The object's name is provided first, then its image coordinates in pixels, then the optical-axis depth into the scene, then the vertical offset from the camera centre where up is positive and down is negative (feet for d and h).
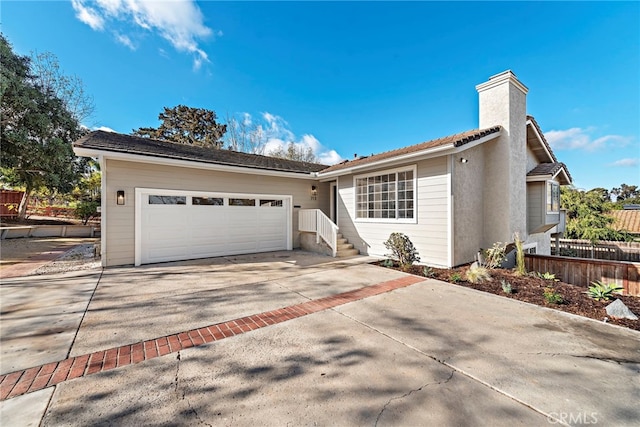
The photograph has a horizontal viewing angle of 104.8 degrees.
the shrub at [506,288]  16.67 -4.86
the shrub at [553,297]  14.76 -4.93
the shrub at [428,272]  20.69 -4.80
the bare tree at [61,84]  44.11 +25.43
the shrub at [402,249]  23.79 -3.25
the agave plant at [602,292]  15.33 -4.78
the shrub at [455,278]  19.24 -4.86
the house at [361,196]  23.71 +2.28
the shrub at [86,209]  51.13 +1.48
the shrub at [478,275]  18.98 -4.60
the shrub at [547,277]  19.42 -4.83
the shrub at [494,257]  22.44 -3.80
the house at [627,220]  58.34 -0.86
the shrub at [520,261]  20.65 -3.78
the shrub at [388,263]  24.06 -4.66
